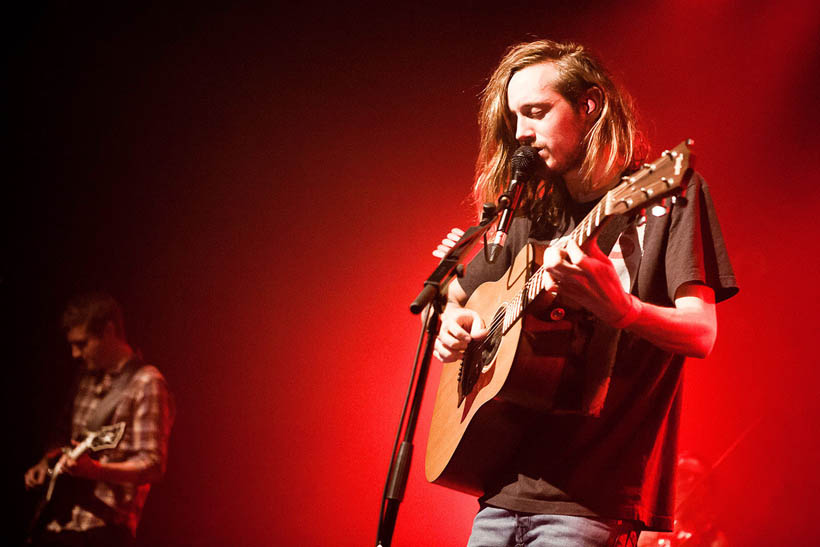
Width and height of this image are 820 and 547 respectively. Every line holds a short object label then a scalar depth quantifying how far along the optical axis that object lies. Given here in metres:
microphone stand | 1.63
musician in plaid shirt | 4.23
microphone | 2.02
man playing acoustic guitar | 1.52
